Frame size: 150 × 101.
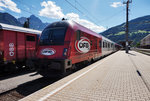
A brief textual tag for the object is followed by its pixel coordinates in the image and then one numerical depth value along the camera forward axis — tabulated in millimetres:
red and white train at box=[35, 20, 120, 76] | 5634
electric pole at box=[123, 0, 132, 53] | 30234
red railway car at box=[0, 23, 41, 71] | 6906
